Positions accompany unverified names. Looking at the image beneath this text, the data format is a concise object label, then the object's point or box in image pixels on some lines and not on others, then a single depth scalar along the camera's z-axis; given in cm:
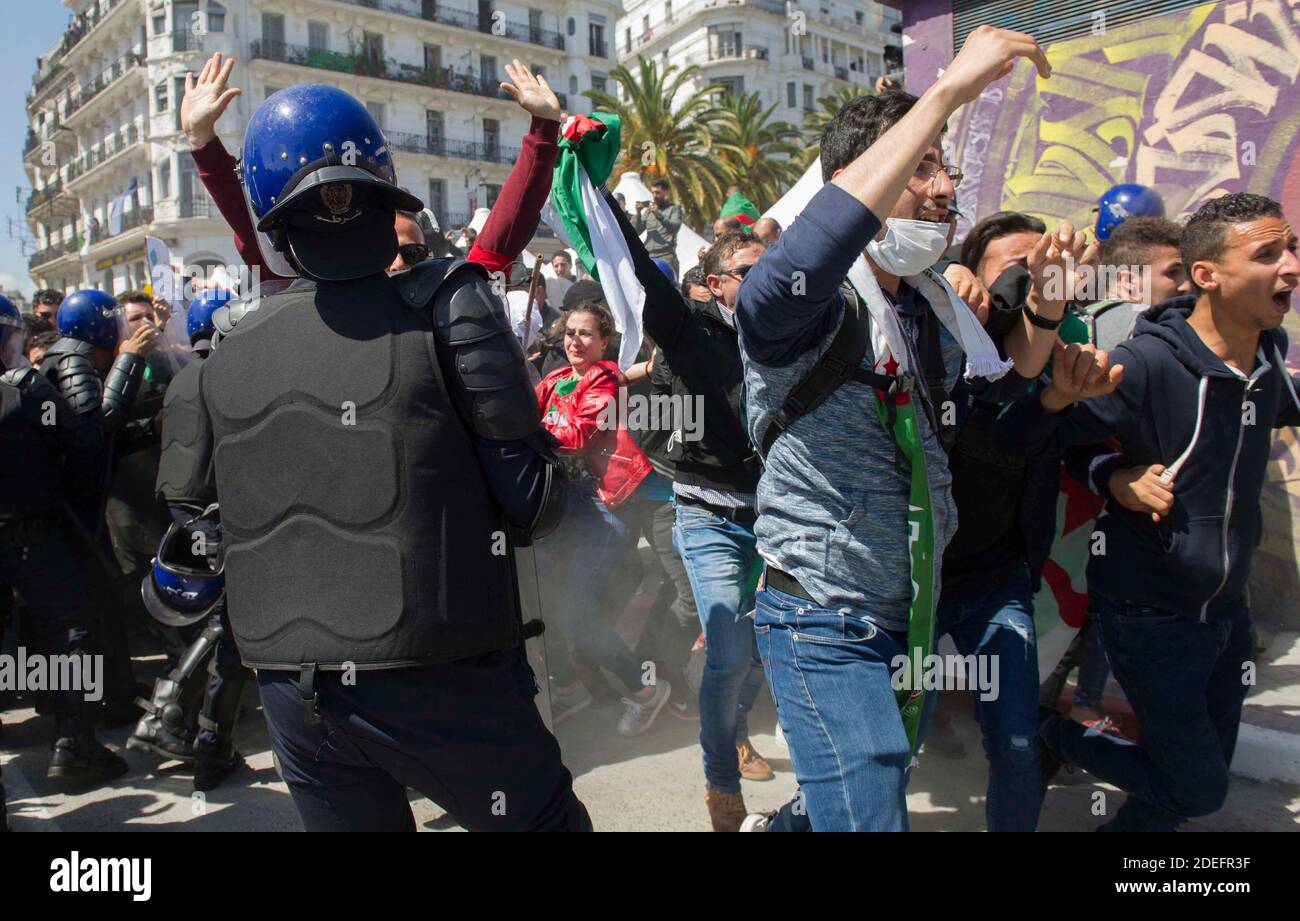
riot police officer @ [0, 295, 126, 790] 405
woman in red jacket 451
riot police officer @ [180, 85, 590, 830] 190
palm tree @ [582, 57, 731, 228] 3247
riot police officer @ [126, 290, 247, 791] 309
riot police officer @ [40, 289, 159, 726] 456
